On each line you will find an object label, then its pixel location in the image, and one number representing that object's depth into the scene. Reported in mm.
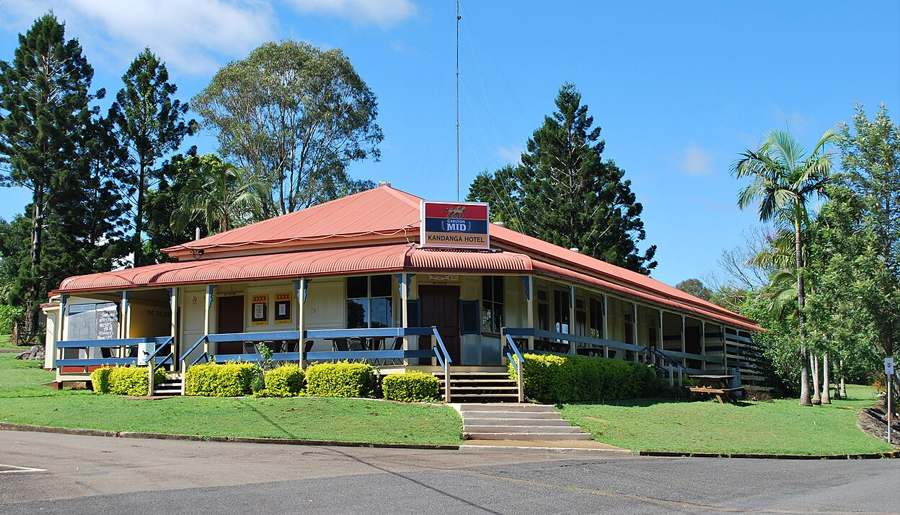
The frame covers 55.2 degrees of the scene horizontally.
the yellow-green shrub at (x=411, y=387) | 18734
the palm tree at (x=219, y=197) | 37094
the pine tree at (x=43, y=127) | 37688
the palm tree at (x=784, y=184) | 26391
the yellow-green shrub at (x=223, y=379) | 19688
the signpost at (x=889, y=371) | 19297
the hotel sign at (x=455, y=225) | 21719
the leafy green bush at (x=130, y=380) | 21094
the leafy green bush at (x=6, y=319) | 48575
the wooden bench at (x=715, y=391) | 23844
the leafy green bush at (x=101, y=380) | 21719
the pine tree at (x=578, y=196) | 50656
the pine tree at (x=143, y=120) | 40531
